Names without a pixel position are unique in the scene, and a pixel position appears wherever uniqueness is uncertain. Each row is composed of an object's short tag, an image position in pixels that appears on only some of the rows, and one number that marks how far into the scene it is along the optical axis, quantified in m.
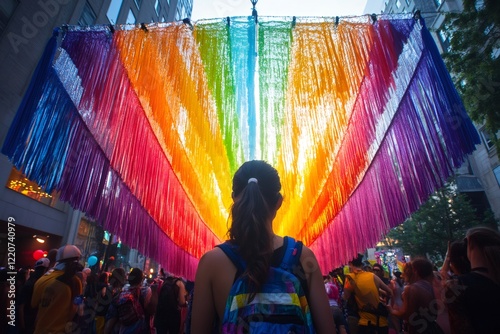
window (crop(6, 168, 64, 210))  9.13
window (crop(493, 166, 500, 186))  15.46
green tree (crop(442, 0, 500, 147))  6.65
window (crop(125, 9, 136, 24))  15.53
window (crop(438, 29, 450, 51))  17.86
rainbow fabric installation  1.97
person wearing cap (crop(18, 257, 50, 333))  3.91
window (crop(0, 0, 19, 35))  8.18
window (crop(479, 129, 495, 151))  15.37
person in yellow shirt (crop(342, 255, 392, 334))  3.86
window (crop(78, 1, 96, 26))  11.76
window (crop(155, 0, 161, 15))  19.52
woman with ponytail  1.04
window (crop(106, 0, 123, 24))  13.80
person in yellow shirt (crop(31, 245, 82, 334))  2.83
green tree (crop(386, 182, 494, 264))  15.94
